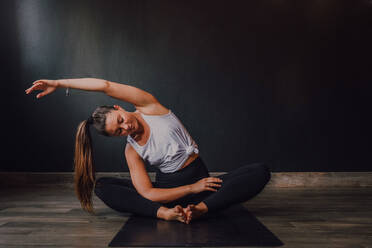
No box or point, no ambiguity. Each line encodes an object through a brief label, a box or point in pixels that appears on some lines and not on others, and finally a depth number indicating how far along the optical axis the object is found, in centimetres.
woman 217
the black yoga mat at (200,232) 178
